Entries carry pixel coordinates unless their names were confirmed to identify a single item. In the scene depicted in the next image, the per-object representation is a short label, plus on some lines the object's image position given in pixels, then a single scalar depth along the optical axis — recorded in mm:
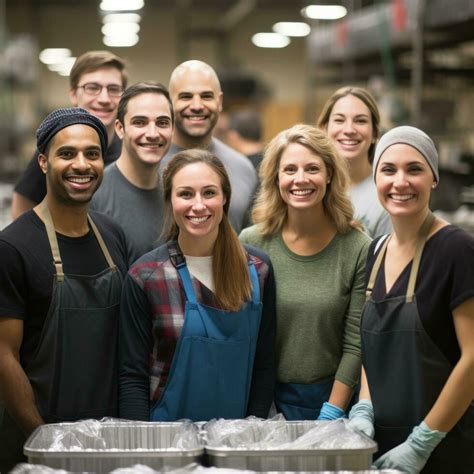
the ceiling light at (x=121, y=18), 14523
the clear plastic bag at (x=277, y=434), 2059
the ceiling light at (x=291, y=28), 17188
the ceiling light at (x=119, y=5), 12242
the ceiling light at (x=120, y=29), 15805
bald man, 3377
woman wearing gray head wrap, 2182
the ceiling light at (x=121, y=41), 17656
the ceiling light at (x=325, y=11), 9594
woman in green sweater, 2611
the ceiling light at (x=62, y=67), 19078
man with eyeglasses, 3459
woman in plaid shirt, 2404
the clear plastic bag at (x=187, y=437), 2037
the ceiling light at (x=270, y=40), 18172
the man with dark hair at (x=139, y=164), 2957
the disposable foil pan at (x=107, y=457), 1893
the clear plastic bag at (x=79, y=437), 2129
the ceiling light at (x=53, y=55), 18078
